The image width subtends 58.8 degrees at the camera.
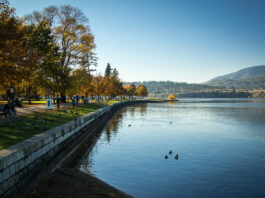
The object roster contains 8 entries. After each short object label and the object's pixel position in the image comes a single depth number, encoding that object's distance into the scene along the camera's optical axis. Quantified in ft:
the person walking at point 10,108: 63.98
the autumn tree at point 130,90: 499.30
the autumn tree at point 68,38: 136.05
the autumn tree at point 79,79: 145.22
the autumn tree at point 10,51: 53.98
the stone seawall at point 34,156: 29.66
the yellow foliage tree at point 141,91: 566.48
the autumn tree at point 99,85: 271.78
